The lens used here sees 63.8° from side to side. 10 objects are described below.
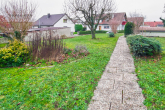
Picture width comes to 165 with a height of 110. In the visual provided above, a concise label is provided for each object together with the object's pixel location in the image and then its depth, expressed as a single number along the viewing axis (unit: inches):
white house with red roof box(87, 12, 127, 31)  1545.3
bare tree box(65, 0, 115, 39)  642.2
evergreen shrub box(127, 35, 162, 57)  263.6
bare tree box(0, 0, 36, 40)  393.4
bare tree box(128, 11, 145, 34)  939.3
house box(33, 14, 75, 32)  1455.5
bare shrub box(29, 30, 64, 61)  266.1
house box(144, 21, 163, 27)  2104.1
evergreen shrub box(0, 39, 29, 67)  243.8
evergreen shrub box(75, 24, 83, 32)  1686.8
